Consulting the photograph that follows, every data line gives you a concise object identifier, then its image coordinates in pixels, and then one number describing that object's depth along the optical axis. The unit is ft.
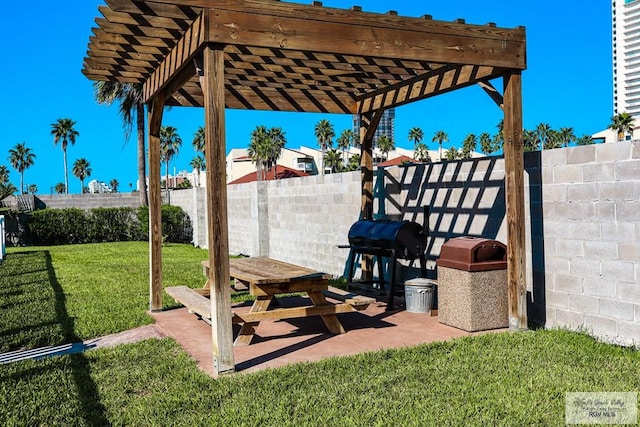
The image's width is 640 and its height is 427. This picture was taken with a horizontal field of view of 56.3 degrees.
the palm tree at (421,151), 287.69
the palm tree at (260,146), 208.13
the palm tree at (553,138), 247.29
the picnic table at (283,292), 19.10
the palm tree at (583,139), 226.58
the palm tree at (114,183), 335.28
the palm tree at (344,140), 262.67
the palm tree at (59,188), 294.46
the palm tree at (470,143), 270.26
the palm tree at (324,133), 234.79
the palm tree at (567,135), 245.65
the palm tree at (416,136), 294.05
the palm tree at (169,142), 158.30
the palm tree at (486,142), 279.69
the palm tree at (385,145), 261.48
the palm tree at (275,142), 212.60
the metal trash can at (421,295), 24.16
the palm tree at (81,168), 260.62
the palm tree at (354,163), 207.86
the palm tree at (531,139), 248.46
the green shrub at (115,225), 78.89
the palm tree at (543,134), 255.70
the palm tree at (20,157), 248.93
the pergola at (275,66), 16.62
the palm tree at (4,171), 256.89
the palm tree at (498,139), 249.90
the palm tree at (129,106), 79.87
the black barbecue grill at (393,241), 25.04
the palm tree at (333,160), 232.12
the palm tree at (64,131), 177.68
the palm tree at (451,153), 256.93
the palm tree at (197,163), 269.85
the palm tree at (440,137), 311.68
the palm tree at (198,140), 226.54
